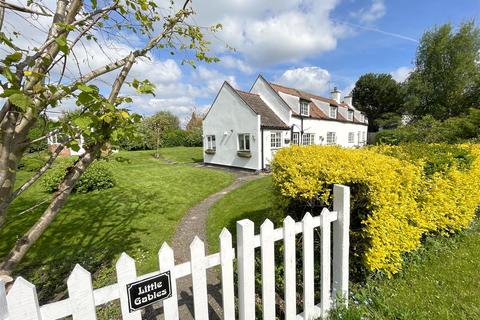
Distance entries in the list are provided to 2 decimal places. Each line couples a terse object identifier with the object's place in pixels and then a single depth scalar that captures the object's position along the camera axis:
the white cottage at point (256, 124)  16.47
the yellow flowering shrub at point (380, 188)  3.02
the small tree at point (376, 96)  41.69
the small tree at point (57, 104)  1.61
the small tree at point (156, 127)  25.16
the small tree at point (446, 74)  26.88
